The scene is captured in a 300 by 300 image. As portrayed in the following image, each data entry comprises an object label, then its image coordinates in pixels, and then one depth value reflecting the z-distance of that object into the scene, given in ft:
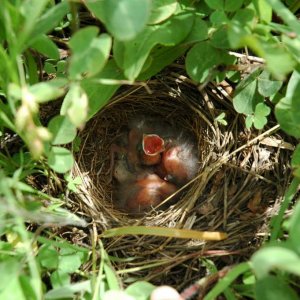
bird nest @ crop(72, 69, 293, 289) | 1.38
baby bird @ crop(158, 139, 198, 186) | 1.57
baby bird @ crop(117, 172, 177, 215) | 1.56
